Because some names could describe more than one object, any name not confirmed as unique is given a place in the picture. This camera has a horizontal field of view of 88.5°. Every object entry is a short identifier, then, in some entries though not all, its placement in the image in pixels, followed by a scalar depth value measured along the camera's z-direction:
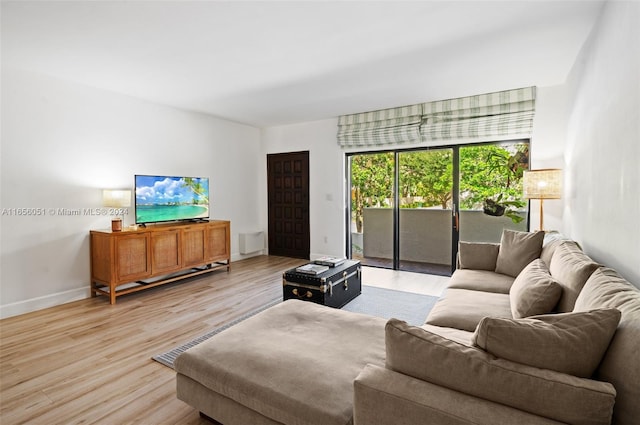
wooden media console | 3.64
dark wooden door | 6.05
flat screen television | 4.10
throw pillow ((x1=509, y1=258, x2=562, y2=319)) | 1.67
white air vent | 5.94
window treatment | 4.16
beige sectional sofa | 0.92
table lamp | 3.86
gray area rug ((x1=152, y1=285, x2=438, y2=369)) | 3.16
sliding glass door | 4.45
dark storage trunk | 3.15
